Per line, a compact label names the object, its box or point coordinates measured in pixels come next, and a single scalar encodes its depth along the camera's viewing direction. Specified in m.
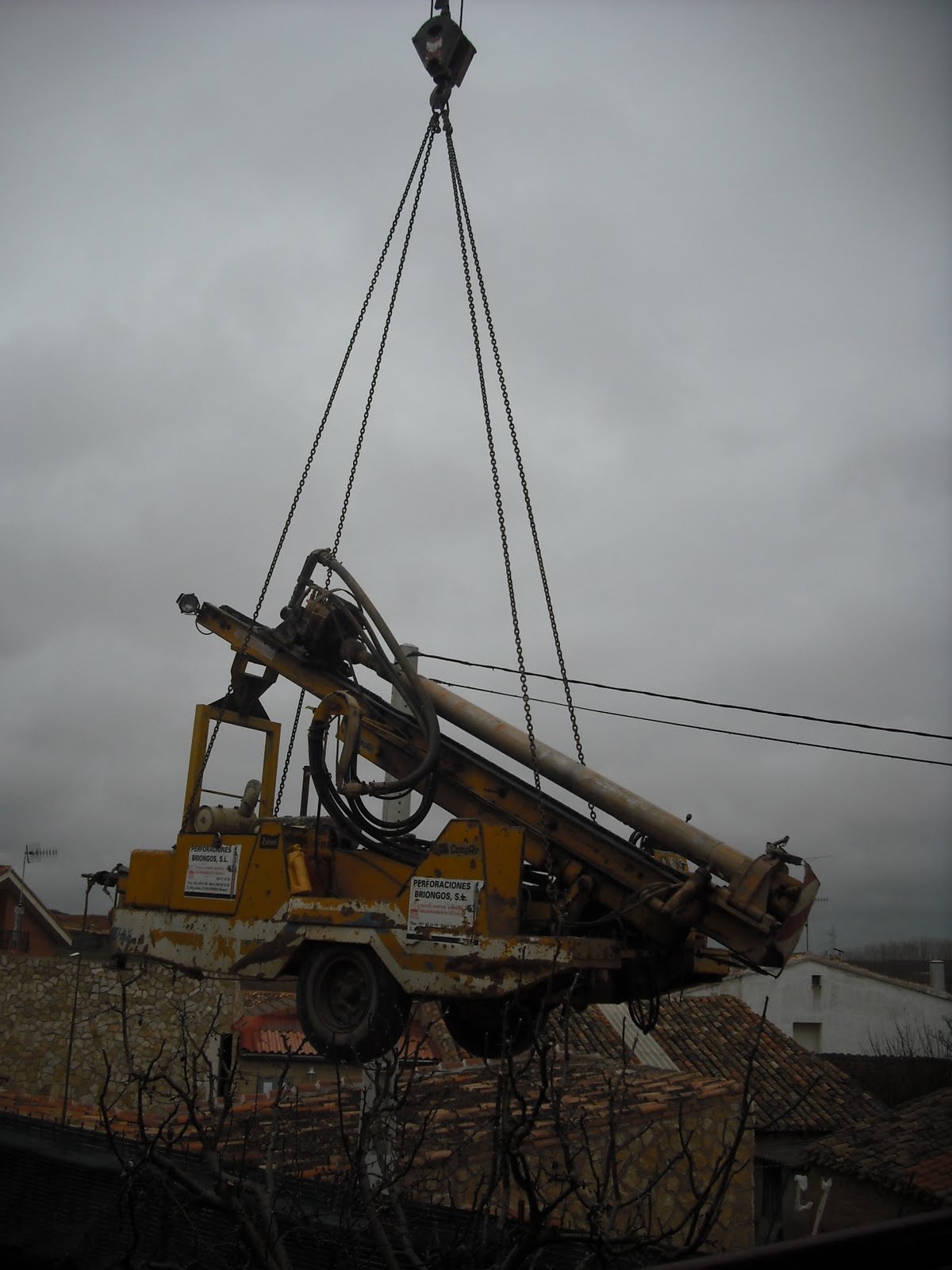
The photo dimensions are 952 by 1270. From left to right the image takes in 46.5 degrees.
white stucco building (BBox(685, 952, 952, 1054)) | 39.94
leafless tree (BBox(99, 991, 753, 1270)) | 4.00
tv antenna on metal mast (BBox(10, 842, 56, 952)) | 35.19
